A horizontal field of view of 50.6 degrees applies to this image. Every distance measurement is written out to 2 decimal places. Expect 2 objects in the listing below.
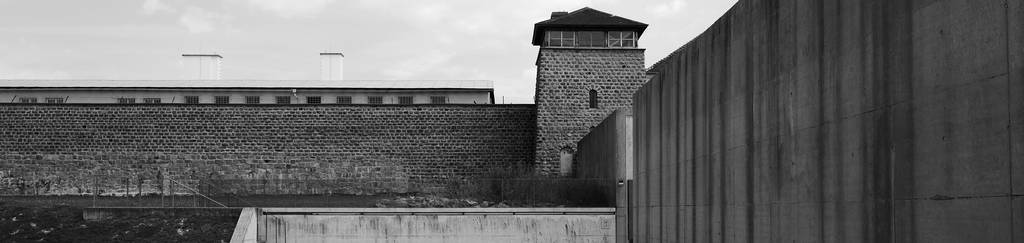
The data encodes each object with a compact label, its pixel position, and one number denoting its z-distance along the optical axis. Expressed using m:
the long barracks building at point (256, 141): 37.72
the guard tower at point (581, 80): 36.38
